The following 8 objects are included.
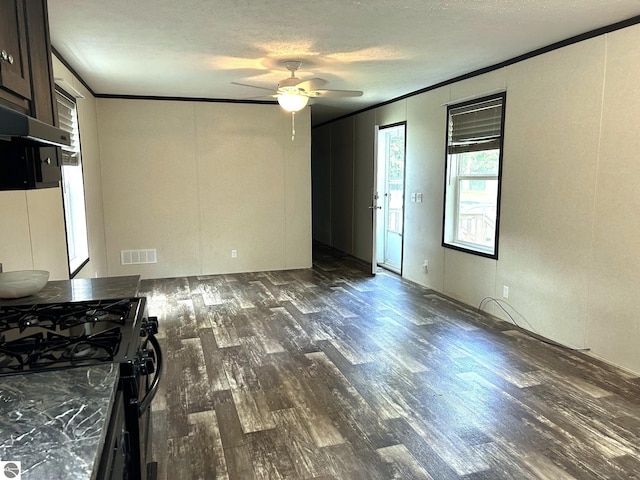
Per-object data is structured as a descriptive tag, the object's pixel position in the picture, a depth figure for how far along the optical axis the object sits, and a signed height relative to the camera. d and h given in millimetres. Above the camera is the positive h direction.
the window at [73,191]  3951 -87
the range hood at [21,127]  1120 +147
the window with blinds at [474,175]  4395 +62
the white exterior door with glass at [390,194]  6602 -190
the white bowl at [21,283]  1963 -454
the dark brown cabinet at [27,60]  1388 +432
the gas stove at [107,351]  1180 -507
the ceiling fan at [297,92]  3941 +814
